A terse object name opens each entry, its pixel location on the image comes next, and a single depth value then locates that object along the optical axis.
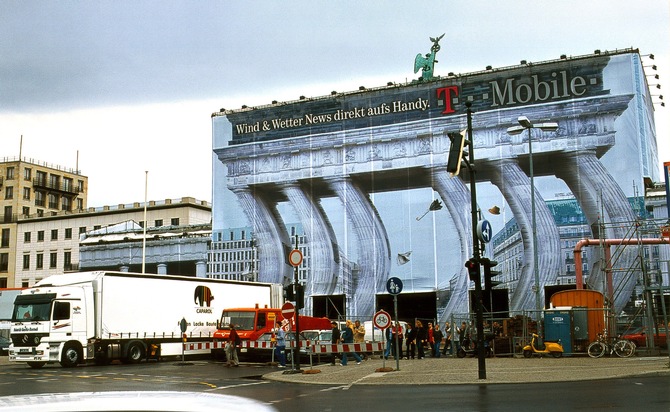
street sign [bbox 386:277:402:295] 24.02
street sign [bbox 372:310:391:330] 24.40
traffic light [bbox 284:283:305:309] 24.47
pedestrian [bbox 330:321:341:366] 30.38
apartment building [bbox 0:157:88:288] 91.13
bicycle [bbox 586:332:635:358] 28.97
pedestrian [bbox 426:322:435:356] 35.09
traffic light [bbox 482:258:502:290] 20.44
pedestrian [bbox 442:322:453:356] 35.91
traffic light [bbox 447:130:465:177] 19.61
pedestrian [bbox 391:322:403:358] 33.88
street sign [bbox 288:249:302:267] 23.91
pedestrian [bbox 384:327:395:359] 30.90
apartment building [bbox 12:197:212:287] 84.69
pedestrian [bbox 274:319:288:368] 28.86
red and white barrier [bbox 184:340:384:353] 27.61
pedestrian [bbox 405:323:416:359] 33.28
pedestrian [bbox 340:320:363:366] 29.21
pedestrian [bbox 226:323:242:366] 30.72
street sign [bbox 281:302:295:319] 24.72
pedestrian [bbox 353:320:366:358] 33.53
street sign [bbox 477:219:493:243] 20.62
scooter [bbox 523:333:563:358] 30.09
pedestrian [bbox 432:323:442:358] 34.16
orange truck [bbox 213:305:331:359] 34.47
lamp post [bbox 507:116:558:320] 32.29
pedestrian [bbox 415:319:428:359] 33.72
